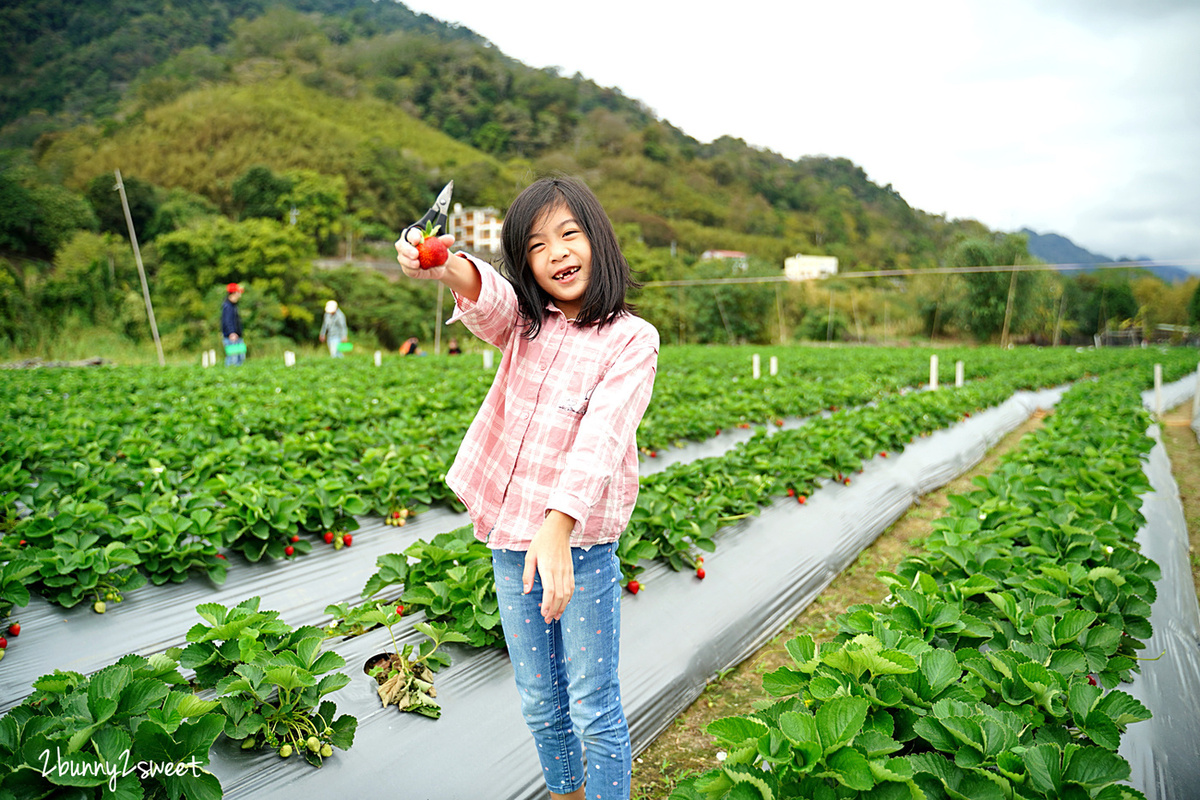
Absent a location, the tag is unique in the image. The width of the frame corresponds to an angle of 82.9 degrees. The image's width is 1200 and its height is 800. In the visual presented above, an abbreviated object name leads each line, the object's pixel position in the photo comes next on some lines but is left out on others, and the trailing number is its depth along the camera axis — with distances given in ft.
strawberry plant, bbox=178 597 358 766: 5.35
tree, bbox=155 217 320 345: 80.64
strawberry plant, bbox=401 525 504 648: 7.05
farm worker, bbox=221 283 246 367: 36.24
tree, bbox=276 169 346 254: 107.24
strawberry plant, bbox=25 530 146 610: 7.50
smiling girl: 4.30
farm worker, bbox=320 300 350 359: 44.92
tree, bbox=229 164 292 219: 110.93
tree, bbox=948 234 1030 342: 98.22
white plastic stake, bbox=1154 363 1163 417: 31.32
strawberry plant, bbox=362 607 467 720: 6.20
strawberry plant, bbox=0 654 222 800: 3.96
